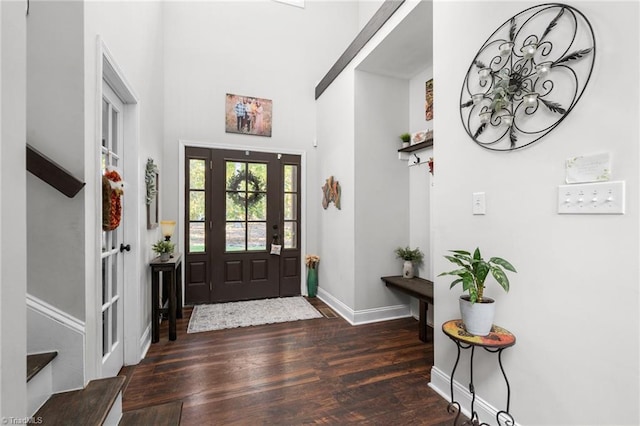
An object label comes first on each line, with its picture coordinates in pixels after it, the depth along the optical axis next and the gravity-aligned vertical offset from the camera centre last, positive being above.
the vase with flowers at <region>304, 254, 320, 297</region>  4.18 -0.93
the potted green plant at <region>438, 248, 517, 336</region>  1.45 -0.46
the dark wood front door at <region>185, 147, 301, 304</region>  3.88 -0.19
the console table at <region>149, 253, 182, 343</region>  2.65 -0.78
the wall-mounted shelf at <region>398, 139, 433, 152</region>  2.89 +0.70
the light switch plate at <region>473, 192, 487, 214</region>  1.68 +0.05
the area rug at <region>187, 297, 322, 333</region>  3.13 -1.23
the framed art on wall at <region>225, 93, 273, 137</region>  4.06 +1.37
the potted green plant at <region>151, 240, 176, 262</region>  2.84 -0.38
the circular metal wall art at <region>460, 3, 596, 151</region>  1.28 +0.68
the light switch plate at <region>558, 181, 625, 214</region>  1.13 +0.06
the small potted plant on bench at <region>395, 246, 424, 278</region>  3.22 -0.53
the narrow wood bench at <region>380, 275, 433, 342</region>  2.68 -0.76
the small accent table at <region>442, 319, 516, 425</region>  1.41 -0.64
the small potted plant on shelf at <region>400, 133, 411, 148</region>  3.28 +0.83
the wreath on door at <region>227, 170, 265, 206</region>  4.02 +0.32
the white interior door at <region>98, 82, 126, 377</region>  1.92 -0.38
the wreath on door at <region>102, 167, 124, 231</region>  1.70 +0.07
